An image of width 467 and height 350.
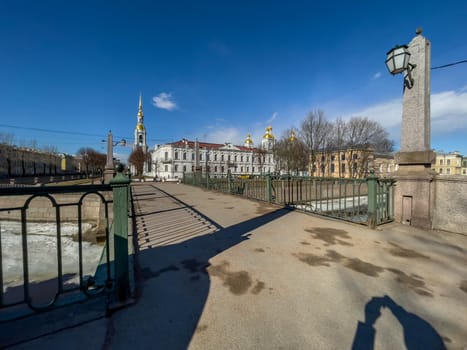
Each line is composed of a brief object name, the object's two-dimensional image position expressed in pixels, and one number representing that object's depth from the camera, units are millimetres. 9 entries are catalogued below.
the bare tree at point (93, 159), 56853
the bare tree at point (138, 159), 52000
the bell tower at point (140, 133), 65500
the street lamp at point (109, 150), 12371
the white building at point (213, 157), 57344
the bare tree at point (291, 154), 34969
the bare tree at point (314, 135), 32781
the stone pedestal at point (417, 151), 4551
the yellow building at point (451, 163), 60056
